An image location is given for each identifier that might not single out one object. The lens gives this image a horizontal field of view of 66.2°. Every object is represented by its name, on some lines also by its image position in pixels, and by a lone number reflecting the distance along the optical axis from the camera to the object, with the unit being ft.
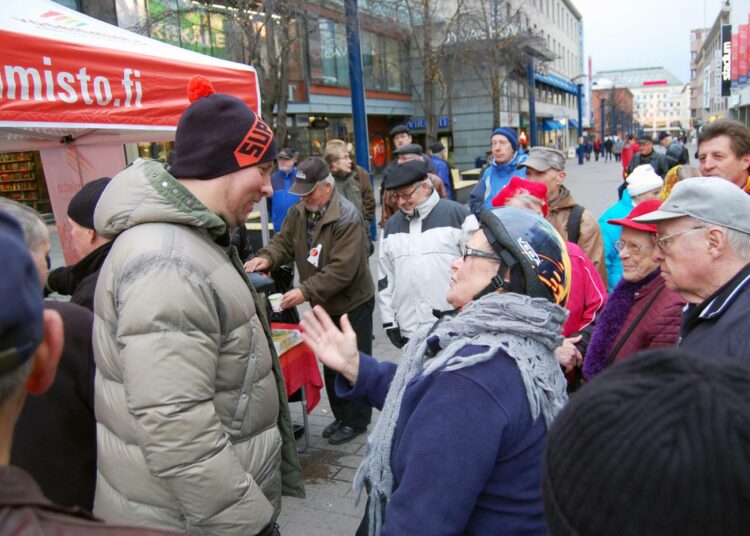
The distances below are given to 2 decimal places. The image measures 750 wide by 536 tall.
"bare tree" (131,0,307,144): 30.78
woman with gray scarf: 4.55
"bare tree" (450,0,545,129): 67.36
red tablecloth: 13.12
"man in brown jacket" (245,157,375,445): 13.75
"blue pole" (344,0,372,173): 33.50
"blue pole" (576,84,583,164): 189.32
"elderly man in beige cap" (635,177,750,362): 6.75
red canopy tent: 11.50
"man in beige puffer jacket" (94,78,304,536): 5.50
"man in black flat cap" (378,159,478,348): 12.97
